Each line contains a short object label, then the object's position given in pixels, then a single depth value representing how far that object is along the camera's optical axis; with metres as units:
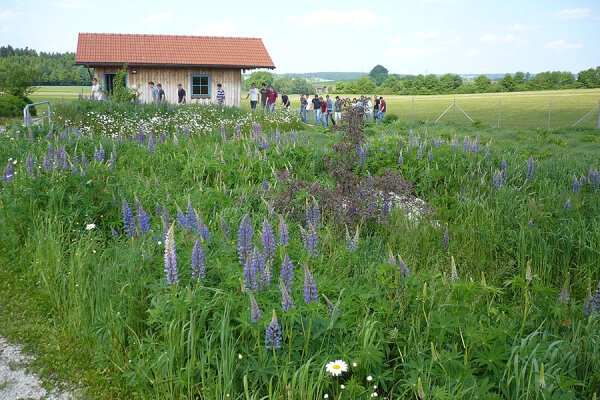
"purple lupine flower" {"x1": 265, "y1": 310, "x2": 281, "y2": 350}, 3.04
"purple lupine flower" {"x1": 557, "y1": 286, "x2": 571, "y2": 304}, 3.83
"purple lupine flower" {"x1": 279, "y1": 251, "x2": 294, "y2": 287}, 3.60
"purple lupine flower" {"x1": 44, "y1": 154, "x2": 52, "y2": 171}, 6.36
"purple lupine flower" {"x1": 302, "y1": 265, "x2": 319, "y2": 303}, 3.31
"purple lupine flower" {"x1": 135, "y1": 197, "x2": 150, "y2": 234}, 4.80
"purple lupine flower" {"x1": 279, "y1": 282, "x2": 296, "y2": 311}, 3.16
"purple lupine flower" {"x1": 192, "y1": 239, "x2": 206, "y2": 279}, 3.78
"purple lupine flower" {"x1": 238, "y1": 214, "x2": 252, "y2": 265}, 4.12
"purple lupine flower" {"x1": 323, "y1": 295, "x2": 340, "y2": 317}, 3.23
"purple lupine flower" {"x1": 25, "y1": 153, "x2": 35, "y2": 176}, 6.40
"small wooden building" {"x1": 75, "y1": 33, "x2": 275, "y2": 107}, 27.09
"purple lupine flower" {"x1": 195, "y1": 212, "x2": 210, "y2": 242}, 4.27
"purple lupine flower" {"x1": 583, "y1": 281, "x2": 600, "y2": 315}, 3.79
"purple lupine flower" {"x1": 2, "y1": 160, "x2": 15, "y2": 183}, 6.59
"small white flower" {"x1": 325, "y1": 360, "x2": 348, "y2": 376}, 2.92
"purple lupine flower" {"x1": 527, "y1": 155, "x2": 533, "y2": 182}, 8.06
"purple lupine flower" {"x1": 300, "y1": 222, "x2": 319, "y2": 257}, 4.36
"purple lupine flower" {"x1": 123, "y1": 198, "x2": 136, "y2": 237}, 4.89
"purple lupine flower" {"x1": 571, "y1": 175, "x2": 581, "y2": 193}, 7.24
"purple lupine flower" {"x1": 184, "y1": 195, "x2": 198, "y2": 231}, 4.77
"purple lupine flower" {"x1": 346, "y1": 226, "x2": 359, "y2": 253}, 4.71
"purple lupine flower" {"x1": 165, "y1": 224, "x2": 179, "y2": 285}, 3.61
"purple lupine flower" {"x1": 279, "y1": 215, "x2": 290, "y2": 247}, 4.11
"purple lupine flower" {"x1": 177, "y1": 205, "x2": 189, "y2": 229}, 4.57
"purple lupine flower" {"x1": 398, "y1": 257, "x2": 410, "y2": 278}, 3.88
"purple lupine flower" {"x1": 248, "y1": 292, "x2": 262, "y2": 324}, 3.12
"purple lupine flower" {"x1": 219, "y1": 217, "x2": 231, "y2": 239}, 4.68
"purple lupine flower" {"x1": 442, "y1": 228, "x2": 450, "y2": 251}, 5.76
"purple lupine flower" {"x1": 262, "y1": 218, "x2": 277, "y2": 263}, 3.92
